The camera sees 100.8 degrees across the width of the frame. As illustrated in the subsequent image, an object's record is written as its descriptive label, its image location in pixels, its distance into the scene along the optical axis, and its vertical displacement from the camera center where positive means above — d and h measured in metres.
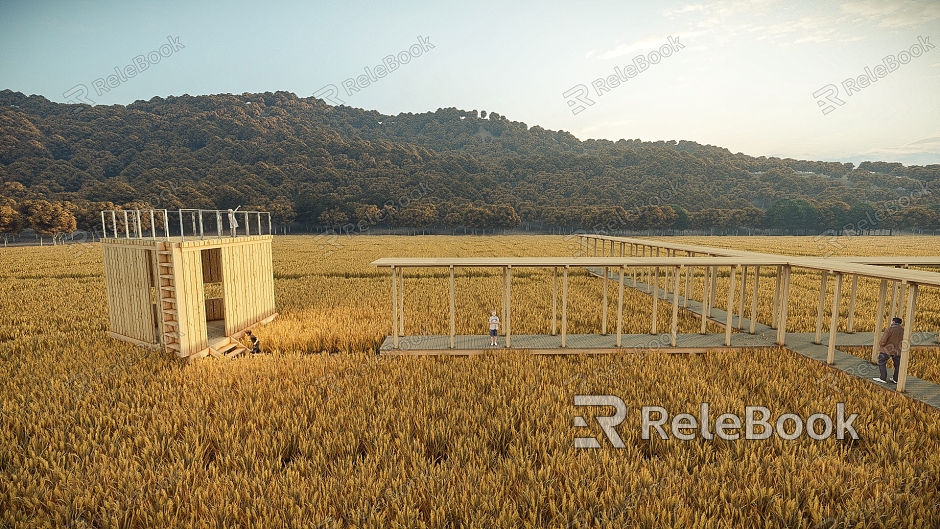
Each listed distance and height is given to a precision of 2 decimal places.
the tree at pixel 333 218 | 121.38 +0.72
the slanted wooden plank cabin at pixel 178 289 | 11.03 -2.15
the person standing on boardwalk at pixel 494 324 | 11.60 -3.09
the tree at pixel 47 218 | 69.50 +0.52
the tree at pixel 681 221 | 127.65 -0.43
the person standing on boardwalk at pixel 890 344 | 9.00 -2.91
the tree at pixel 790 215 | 129.75 +1.49
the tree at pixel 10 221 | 66.25 -0.02
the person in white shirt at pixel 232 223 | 13.37 -0.09
